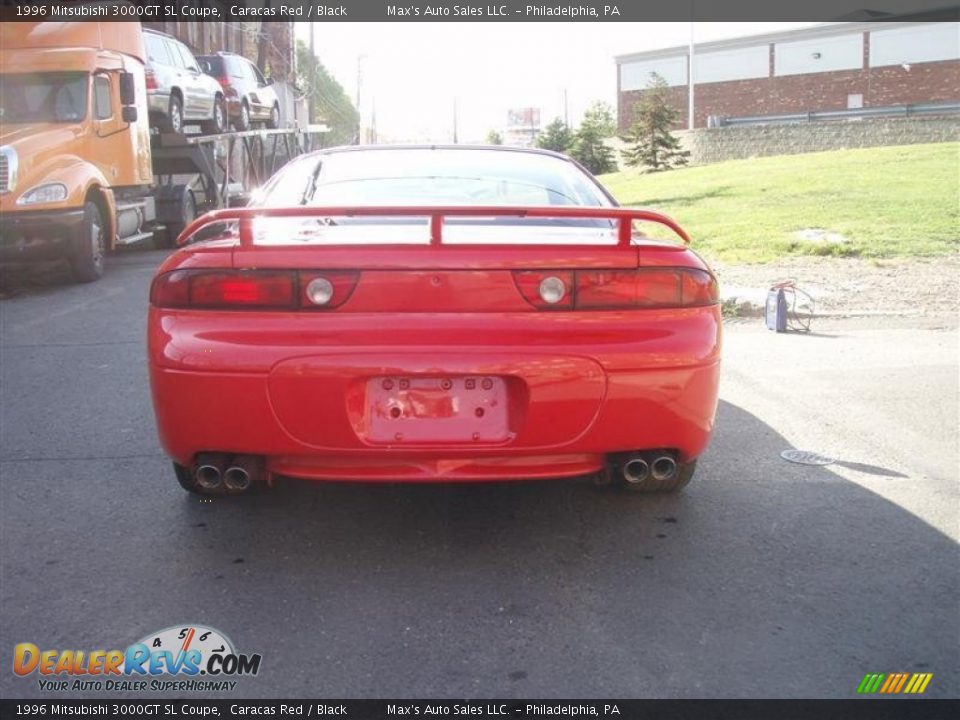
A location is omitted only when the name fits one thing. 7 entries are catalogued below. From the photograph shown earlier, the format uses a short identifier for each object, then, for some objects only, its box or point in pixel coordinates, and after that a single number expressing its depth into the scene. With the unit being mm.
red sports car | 3105
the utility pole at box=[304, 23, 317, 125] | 41400
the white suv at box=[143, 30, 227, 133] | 15500
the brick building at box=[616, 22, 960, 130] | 53125
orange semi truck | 10773
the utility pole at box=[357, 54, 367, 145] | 61103
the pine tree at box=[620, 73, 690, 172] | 36188
